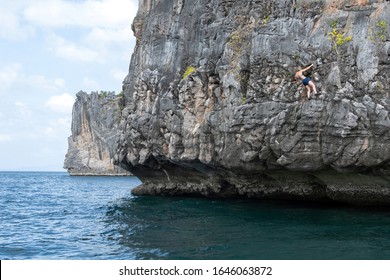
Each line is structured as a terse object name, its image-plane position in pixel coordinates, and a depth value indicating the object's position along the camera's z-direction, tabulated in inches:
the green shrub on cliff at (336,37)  792.0
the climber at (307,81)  773.9
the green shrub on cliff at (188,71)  1070.7
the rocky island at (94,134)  3592.5
